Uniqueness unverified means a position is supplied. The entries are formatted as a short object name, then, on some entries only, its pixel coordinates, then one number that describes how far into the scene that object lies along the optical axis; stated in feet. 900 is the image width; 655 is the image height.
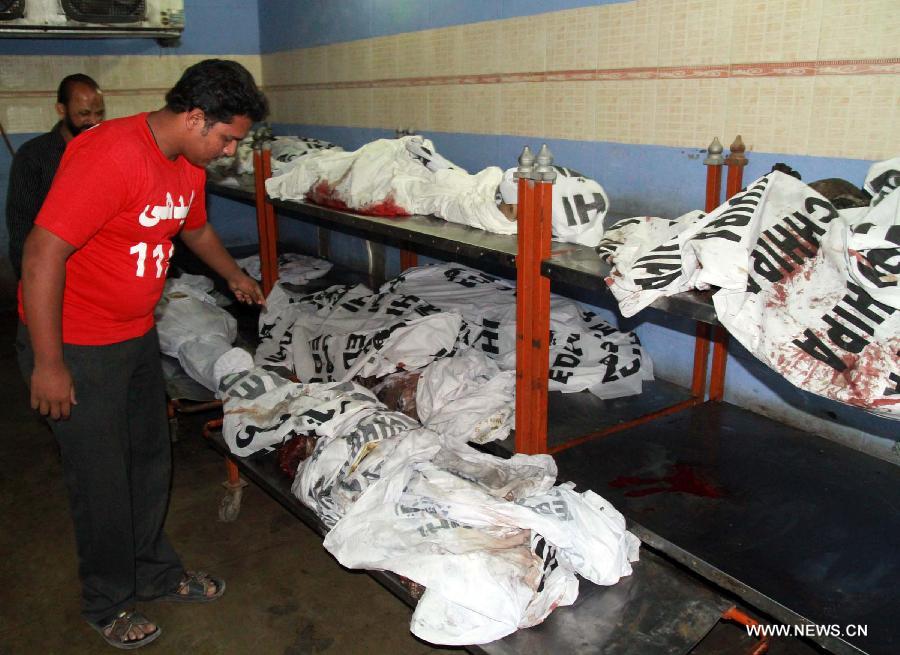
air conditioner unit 15.15
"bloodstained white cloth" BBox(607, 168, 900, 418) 5.33
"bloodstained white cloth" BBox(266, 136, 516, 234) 10.37
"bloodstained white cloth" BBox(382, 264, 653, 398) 10.54
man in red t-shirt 6.02
